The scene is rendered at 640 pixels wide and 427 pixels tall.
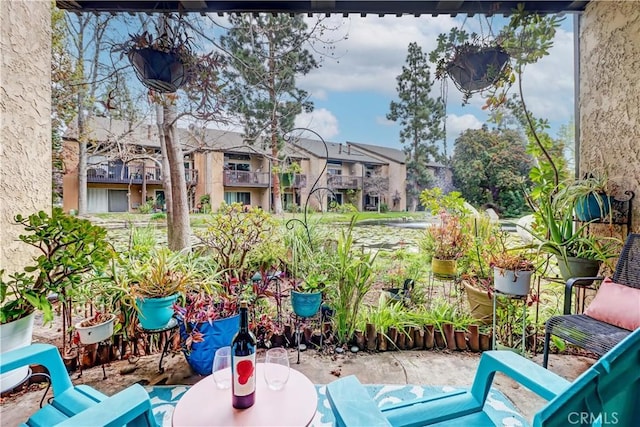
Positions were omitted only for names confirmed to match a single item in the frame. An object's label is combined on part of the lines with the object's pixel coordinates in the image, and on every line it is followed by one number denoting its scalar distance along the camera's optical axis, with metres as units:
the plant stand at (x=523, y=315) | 2.06
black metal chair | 1.59
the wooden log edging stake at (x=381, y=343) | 2.32
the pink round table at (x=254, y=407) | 1.04
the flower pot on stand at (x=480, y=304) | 2.38
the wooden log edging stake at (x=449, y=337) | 2.32
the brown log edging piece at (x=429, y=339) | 2.34
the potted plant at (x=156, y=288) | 1.74
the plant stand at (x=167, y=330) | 1.84
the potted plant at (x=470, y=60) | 2.05
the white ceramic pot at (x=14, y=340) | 1.39
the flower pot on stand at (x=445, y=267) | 2.50
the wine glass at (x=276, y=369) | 1.21
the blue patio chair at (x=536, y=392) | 0.77
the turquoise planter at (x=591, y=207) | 2.04
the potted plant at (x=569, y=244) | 2.02
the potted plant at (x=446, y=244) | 2.52
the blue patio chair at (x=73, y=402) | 0.90
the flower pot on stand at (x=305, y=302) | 2.09
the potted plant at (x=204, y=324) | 1.83
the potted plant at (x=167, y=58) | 1.84
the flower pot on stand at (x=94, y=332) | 1.80
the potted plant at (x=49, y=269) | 1.43
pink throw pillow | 1.66
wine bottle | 1.09
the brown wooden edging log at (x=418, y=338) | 2.34
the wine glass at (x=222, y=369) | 1.21
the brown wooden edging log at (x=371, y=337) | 2.30
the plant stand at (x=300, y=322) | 2.19
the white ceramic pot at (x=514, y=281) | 2.02
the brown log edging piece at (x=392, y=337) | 2.32
